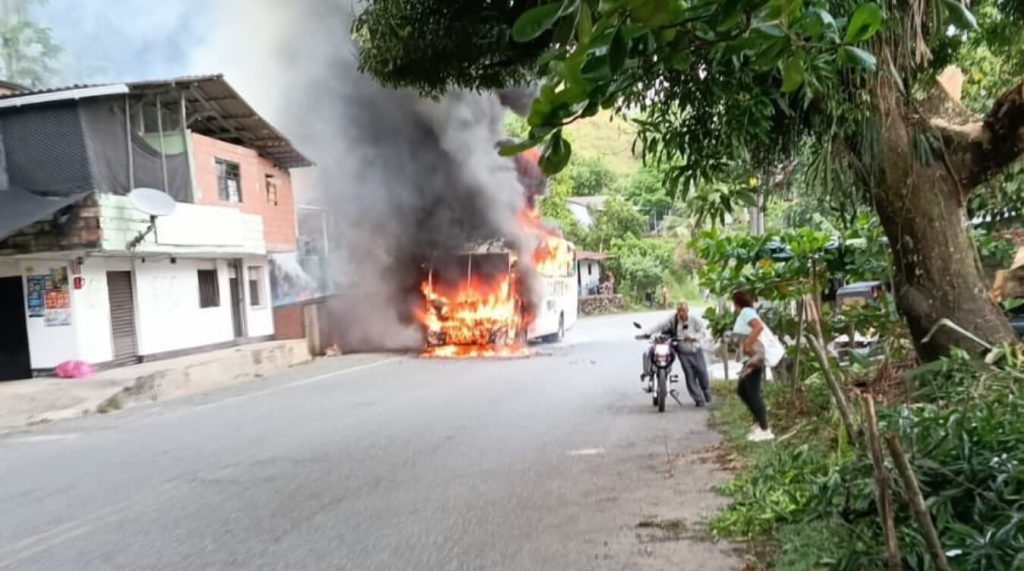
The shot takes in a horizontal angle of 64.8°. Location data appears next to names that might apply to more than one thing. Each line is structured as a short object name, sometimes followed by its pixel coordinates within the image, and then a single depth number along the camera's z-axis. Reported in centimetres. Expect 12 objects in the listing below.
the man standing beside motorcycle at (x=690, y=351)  959
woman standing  711
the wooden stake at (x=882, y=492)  267
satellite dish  1475
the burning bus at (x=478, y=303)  1820
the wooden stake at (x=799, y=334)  733
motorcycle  941
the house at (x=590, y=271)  4041
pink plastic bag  1450
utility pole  1584
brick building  1463
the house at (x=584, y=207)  4924
